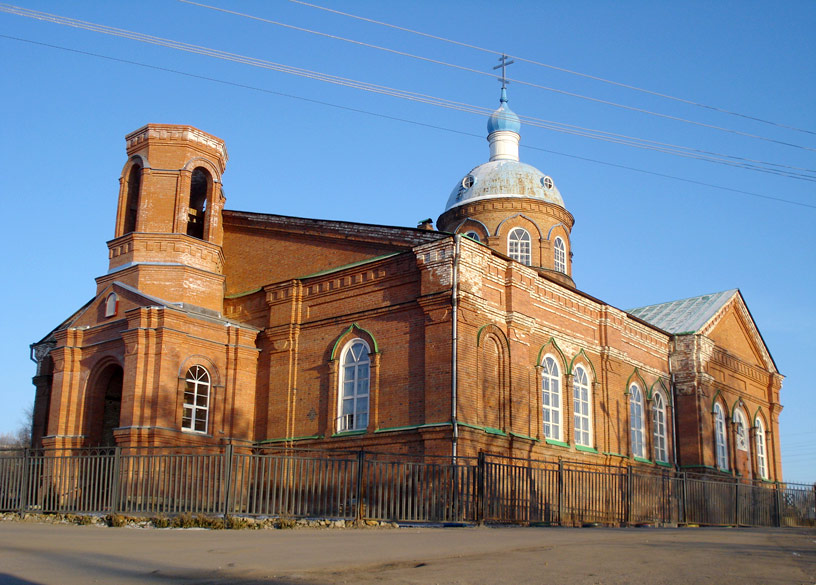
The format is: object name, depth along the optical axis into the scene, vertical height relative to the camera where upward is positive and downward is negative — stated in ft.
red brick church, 62.64 +11.67
